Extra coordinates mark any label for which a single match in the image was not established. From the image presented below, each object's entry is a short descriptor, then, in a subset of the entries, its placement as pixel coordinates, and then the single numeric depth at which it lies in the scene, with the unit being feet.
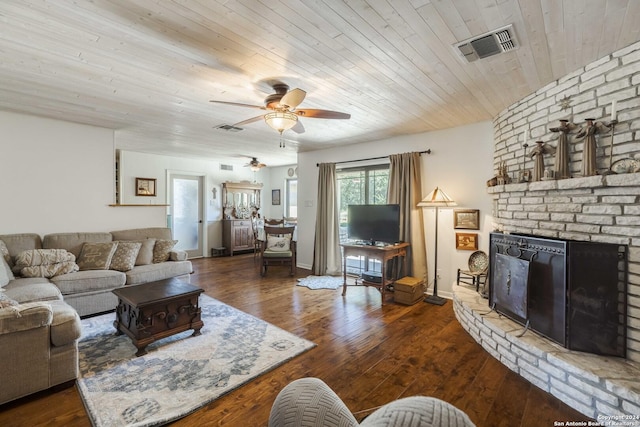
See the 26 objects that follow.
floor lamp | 12.66
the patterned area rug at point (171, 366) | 6.17
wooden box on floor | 12.69
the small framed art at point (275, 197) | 27.32
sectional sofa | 6.30
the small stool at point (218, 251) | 23.91
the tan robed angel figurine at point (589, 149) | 7.06
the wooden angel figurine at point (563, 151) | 7.88
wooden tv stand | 13.38
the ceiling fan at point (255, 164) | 22.02
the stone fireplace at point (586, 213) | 6.20
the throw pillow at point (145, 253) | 13.29
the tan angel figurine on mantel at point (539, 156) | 8.69
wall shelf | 14.26
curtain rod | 14.19
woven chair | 1.99
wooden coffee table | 8.43
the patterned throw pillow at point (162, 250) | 13.88
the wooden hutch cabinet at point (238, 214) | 24.31
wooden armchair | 17.80
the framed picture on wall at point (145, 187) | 20.44
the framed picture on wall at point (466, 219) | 12.80
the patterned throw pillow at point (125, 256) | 12.29
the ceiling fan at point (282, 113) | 8.47
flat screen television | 14.01
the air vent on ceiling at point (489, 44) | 6.21
